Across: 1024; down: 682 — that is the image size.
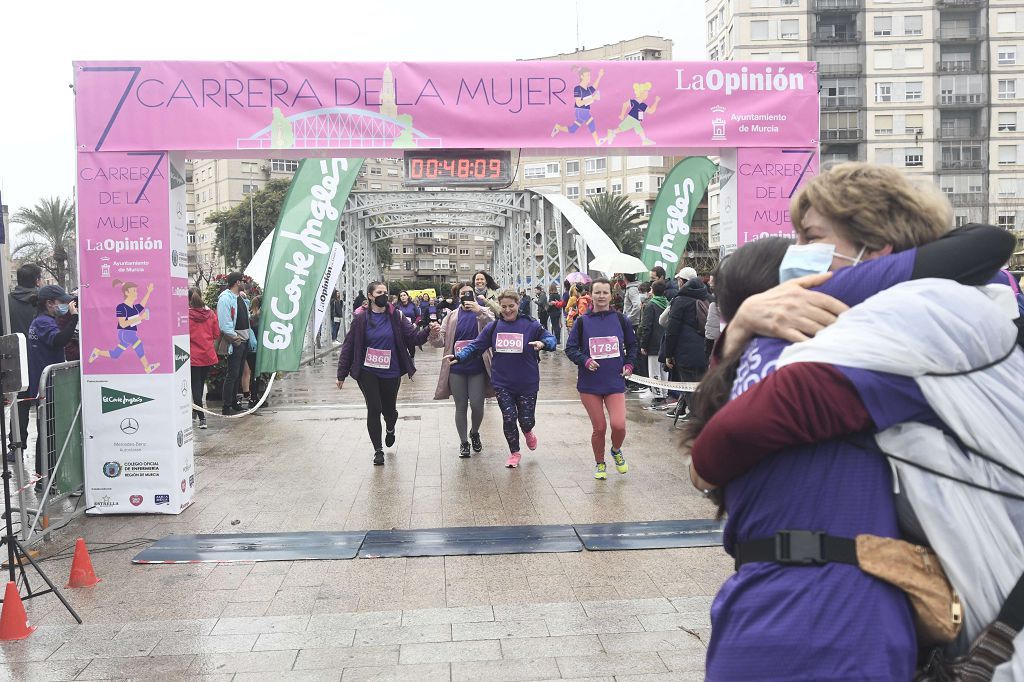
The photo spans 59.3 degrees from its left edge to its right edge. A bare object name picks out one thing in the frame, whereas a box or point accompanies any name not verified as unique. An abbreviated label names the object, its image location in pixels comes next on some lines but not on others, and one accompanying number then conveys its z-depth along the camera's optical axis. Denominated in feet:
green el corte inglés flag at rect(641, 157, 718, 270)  44.04
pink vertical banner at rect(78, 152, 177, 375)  24.25
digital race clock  25.35
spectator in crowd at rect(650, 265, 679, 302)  44.88
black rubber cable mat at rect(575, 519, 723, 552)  20.83
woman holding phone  33.04
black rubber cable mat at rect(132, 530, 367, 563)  20.35
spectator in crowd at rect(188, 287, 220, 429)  41.16
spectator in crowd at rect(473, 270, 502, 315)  38.40
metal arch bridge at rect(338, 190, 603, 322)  95.91
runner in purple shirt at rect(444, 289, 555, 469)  30.42
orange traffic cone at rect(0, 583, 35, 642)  15.80
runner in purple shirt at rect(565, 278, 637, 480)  28.17
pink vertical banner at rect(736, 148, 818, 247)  25.85
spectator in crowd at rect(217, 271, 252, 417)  44.65
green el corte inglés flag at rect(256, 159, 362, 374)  36.58
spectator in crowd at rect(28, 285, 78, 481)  27.73
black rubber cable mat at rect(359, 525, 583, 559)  20.51
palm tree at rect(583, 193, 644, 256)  227.20
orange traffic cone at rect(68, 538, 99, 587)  18.72
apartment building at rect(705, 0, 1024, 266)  228.22
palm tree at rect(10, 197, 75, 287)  204.95
